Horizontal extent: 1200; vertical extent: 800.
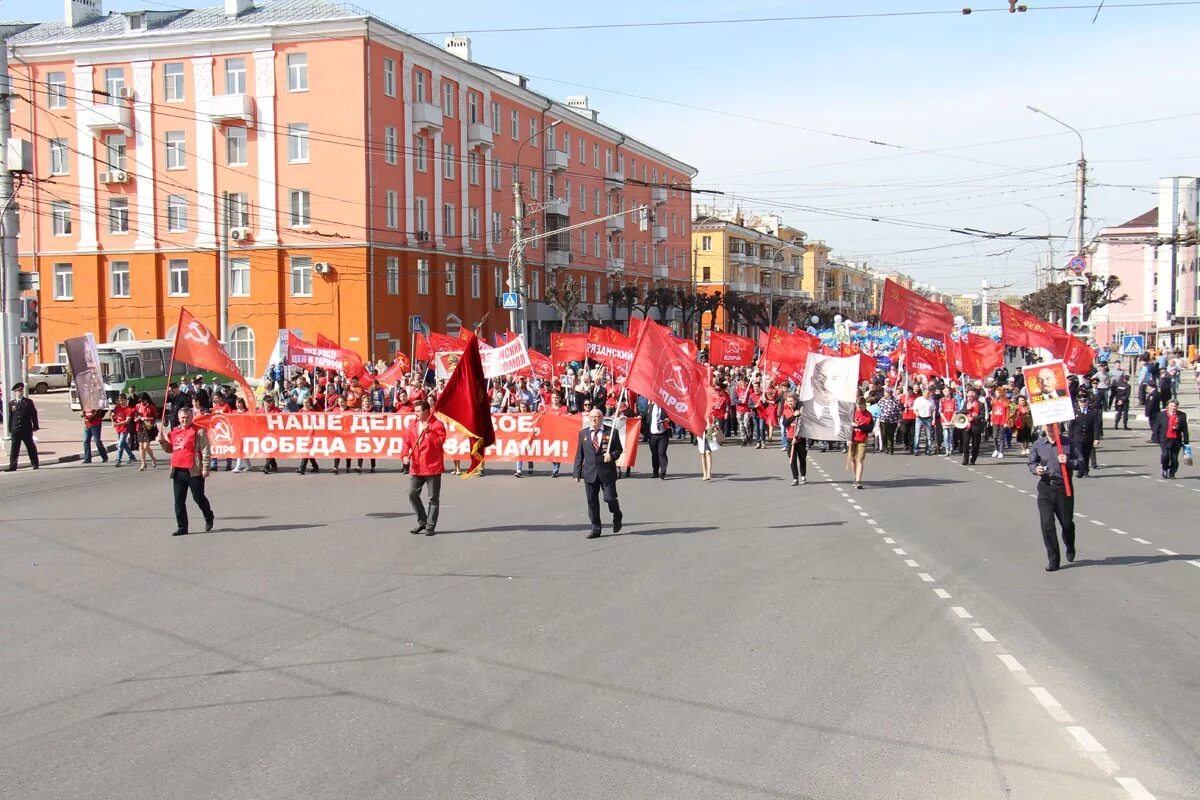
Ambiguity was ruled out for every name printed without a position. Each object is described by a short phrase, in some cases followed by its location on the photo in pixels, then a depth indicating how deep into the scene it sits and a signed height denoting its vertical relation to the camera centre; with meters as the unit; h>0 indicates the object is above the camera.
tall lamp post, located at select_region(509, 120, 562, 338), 34.84 +3.05
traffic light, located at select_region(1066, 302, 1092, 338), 33.94 +1.12
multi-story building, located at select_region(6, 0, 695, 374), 46.53 +7.79
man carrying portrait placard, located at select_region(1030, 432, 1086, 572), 11.31 -1.45
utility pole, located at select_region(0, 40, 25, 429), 24.27 +1.67
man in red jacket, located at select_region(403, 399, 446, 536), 13.69 -1.29
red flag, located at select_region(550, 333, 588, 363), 30.95 +0.16
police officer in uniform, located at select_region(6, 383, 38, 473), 22.94 -1.55
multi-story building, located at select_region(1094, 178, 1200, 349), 74.25 +5.77
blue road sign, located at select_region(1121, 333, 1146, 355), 44.31 +0.40
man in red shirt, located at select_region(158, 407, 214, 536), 13.90 -1.40
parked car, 47.31 -1.01
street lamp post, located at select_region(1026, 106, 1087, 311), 35.06 +4.85
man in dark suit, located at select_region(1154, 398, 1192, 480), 20.28 -1.45
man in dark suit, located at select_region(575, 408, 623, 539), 13.79 -1.34
